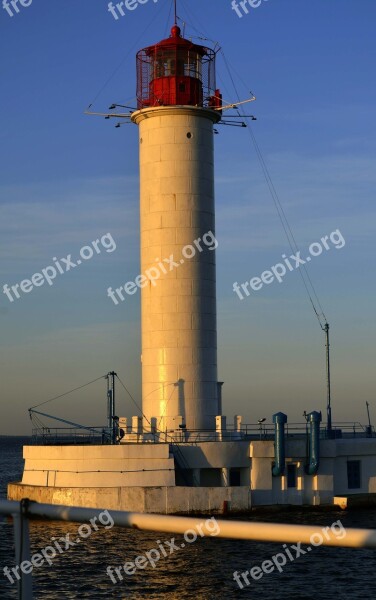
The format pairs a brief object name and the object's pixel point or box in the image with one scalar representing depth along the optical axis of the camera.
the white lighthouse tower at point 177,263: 46.53
